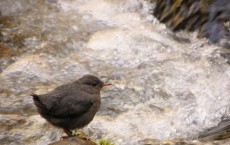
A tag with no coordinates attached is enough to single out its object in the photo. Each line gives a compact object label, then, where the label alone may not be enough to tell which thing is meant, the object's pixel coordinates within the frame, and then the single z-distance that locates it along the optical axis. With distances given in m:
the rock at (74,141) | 11.99
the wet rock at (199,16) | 18.50
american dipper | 12.04
